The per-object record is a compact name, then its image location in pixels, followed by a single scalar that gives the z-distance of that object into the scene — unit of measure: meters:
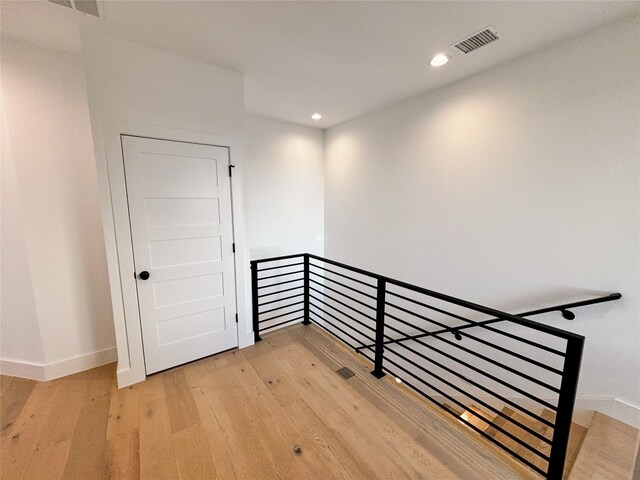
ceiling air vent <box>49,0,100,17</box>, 1.56
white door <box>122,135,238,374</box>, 2.05
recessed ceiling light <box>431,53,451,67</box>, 2.12
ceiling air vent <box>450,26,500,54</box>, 1.82
